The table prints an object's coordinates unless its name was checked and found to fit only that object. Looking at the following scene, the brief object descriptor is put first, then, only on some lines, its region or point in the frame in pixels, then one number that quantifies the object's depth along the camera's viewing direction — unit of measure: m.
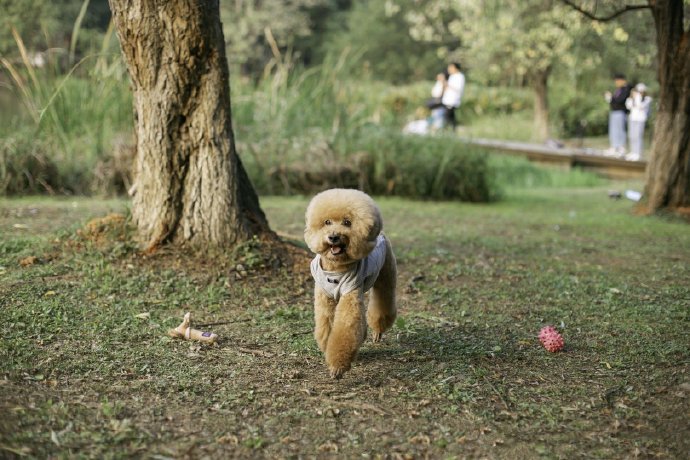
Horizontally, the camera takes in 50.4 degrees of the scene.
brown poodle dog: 3.68
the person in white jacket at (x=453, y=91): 15.34
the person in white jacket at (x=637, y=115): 17.44
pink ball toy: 4.38
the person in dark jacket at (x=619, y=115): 17.41
